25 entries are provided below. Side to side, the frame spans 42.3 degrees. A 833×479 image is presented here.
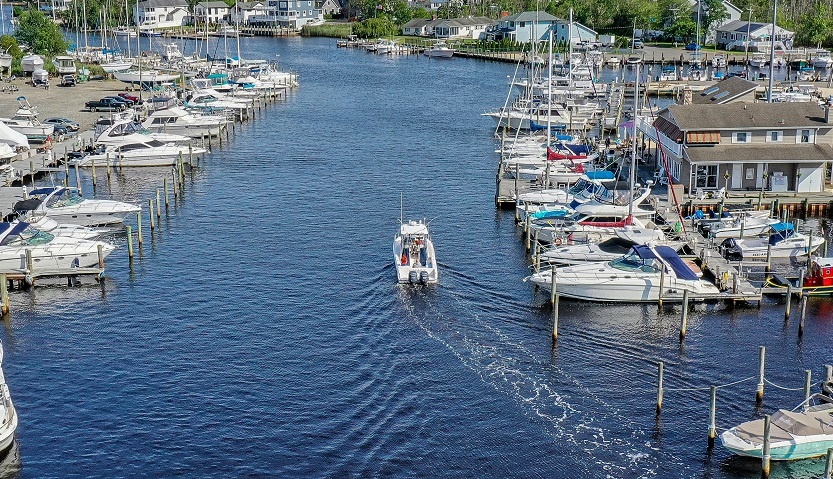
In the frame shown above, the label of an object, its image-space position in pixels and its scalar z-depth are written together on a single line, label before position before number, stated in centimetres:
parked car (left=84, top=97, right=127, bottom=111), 11369
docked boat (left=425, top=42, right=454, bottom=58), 19624
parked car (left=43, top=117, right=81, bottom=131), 9911
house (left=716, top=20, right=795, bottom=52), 17438
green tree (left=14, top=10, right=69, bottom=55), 15462
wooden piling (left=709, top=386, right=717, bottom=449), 3982
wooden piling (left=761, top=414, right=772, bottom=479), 3722
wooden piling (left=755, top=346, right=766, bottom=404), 4244
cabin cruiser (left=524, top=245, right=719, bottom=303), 5416
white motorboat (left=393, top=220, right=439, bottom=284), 5684
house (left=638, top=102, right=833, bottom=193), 7188
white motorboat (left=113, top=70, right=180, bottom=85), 13188
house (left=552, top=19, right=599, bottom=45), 19048
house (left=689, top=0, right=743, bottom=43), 18938
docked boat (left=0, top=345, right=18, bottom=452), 3941
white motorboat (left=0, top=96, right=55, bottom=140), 9431
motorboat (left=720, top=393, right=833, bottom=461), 3834
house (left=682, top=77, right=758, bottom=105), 8481
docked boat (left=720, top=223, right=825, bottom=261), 6066
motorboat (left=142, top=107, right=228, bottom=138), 10062
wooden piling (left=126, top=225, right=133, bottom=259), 6191
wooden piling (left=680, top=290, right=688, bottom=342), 4992
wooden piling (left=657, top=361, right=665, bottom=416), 4193
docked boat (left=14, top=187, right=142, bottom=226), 6694
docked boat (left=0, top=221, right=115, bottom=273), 5753
